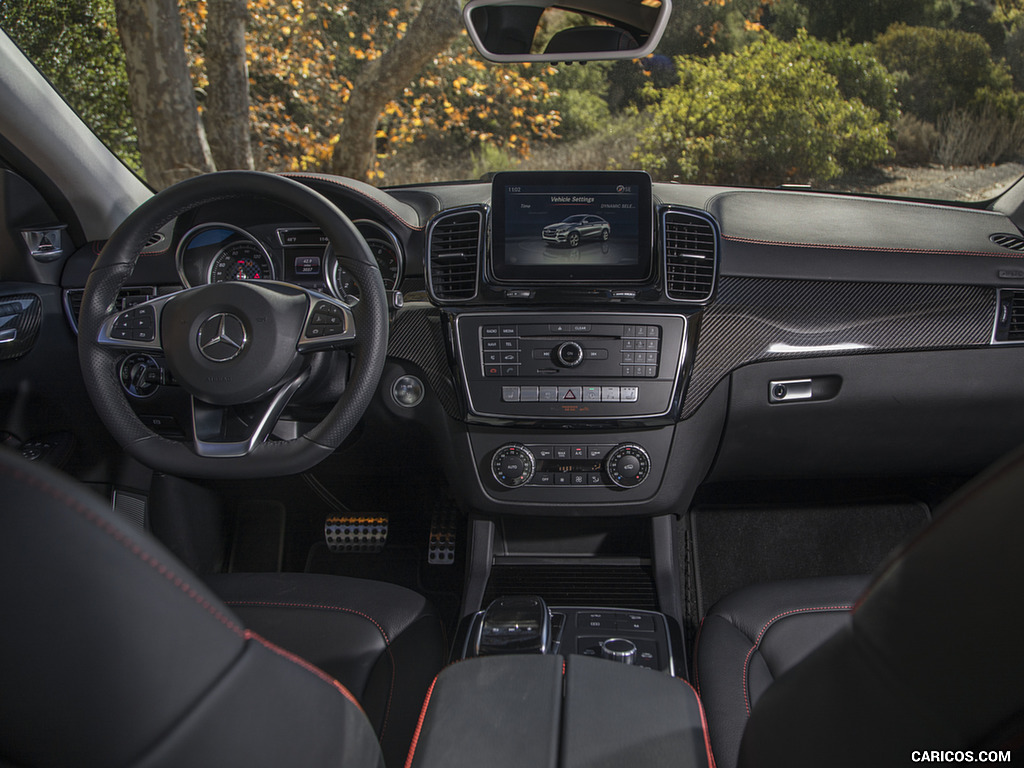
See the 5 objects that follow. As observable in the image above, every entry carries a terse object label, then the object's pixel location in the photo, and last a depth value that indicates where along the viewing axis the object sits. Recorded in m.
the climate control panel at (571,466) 2.30
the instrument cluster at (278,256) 2.41
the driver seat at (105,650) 0.63
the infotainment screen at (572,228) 2.16
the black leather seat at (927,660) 0.65
